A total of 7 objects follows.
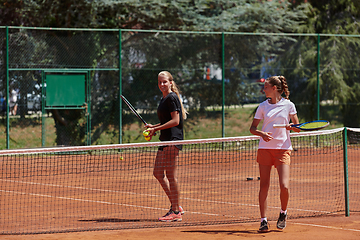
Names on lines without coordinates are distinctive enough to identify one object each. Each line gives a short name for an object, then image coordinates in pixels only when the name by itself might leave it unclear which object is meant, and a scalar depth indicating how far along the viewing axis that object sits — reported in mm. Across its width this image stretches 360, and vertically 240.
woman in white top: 11977
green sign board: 27562
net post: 14094
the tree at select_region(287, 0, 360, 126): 32500
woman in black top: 13305
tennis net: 13633
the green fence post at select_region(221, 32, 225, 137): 30422
